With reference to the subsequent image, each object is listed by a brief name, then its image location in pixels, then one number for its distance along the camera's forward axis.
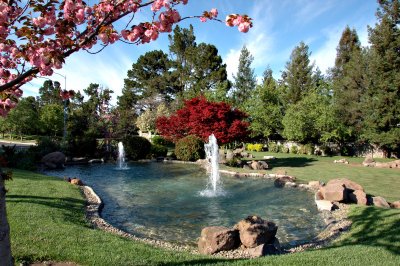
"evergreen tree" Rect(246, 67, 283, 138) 31.69
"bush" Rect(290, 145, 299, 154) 27.81
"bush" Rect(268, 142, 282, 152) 29.46
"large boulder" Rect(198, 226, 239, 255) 5.82
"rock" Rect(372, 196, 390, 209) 8.84
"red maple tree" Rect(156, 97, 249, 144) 17.36
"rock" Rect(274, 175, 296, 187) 12.80
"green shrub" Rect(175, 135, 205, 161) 19.78
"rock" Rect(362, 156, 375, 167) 18.45
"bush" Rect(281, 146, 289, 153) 28.89
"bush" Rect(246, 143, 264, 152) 30.21
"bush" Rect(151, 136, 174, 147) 28.55
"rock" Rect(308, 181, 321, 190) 11.77
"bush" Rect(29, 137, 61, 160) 17.11
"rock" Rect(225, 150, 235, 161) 17.83
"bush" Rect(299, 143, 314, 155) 27.27
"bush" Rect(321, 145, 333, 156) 27.00
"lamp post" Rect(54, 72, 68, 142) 24.94
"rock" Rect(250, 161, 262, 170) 16.56
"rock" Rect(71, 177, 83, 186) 11.21
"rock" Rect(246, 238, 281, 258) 5.48
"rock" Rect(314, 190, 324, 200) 9.84
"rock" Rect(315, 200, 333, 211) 8.87
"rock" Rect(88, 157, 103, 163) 19.59
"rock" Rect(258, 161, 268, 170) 16.62
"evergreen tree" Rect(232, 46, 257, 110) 40.03
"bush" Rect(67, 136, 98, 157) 20.25
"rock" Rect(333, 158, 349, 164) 20.11
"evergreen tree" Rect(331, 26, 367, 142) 27.20
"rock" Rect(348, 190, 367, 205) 9.19
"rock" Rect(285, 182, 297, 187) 12.43
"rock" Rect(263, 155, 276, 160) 21.78
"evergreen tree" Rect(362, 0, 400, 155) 22.89
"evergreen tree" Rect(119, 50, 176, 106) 42.38
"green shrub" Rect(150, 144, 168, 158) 21.77
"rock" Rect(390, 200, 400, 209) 8.84
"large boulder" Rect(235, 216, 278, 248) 5.93
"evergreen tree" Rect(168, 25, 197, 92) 40.94
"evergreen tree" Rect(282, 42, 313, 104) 37.84
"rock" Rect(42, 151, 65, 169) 16.20
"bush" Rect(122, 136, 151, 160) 20.86
